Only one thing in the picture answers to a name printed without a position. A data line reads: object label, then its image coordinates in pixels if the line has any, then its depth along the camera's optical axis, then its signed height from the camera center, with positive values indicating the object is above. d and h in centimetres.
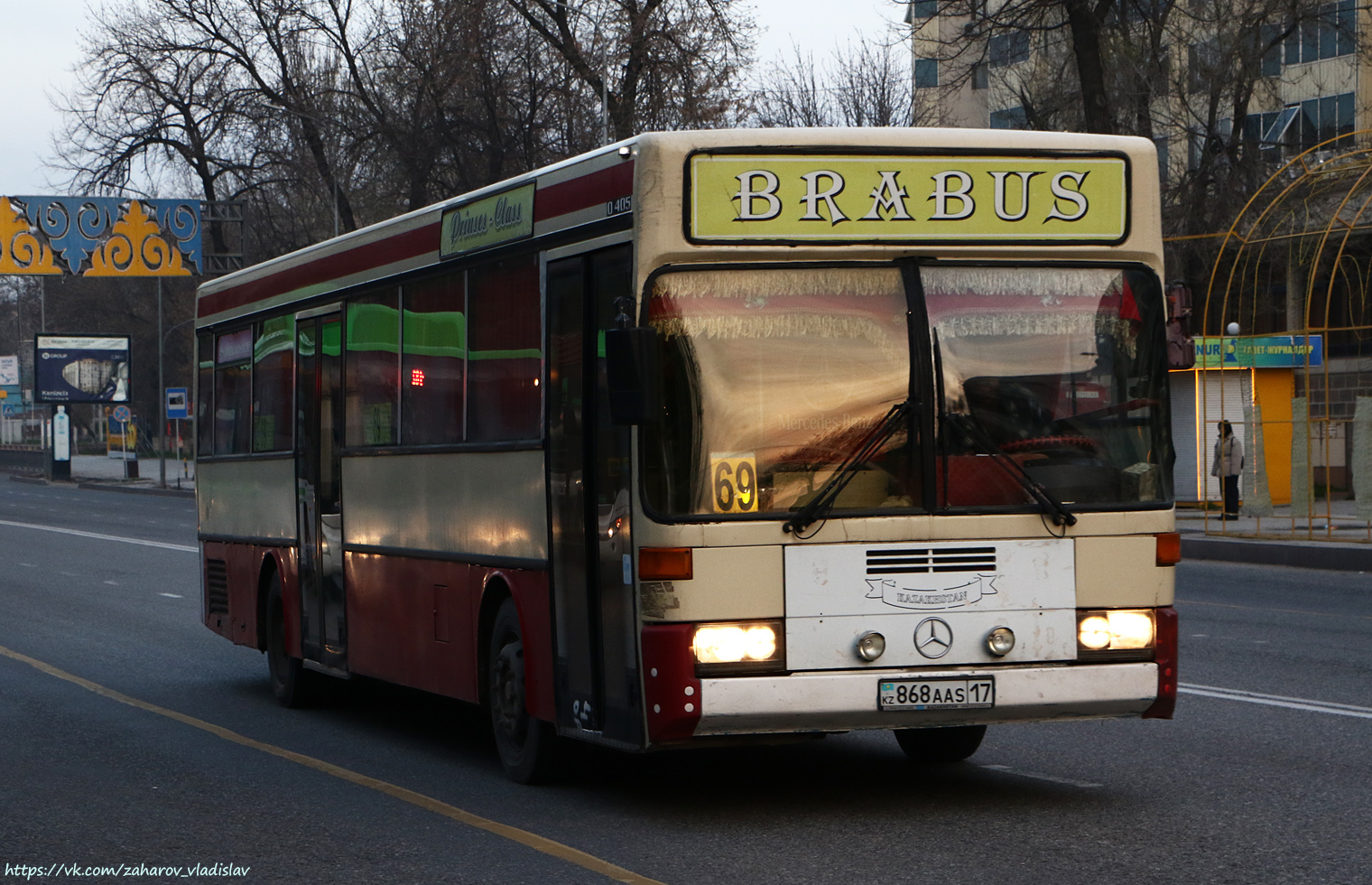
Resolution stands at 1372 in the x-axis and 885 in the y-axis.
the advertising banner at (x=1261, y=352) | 3244 +142
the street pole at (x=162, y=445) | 5819 +34
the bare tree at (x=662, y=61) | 3891 +768
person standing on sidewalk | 3012 -46
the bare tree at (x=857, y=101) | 4944 +870
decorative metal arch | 2572 +229
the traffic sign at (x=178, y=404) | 6044 +162
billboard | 7238 +336
